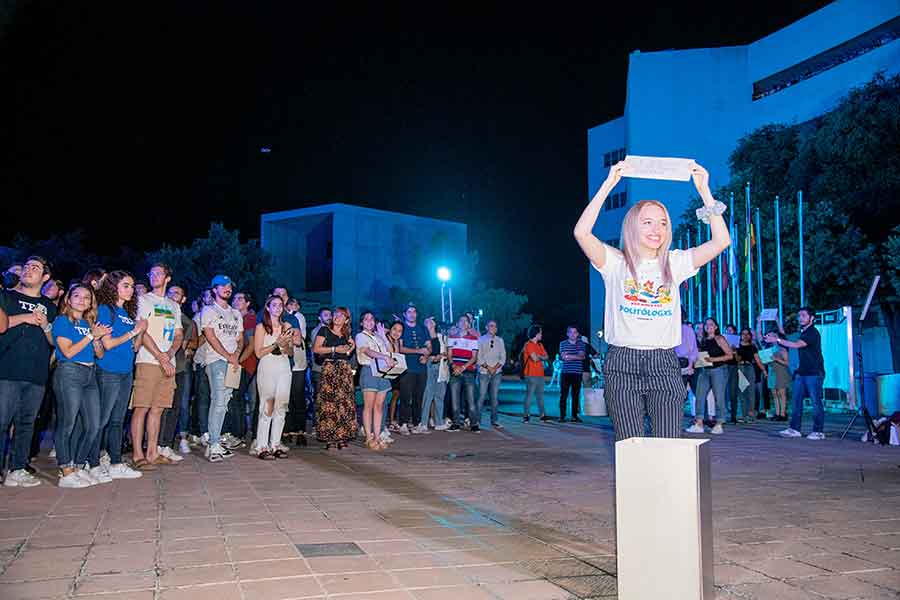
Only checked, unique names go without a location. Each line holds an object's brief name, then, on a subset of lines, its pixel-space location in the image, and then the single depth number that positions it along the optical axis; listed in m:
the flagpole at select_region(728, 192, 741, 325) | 21.99
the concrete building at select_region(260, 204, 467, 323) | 47.09
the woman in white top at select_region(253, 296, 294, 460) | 8.44
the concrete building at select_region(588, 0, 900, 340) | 37.56
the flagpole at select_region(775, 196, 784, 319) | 21.33
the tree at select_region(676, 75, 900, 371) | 23.09
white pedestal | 2.76
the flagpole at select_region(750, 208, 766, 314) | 21.60
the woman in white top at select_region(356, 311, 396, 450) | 9.41
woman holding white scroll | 3.93
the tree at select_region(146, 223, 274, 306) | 37.03
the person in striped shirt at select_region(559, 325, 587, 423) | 14.41
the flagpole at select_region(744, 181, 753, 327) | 21.08
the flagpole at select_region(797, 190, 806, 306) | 19.78
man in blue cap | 8.33
